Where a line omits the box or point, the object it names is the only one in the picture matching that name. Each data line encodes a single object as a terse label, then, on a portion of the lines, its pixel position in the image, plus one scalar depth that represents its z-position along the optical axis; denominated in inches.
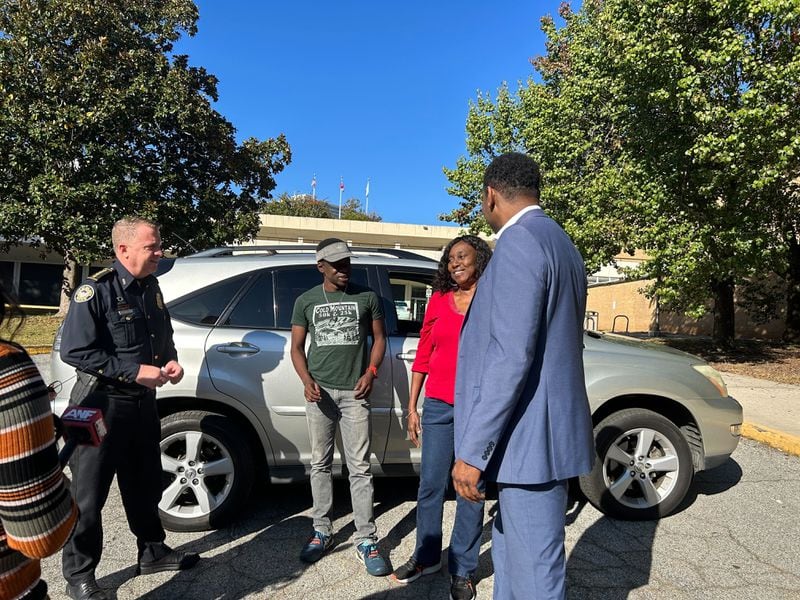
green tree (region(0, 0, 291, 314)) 488.7
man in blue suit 67.8
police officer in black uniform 98.1
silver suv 131.1
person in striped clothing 44.1
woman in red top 103.6
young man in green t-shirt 119.3
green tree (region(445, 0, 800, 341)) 354.9
